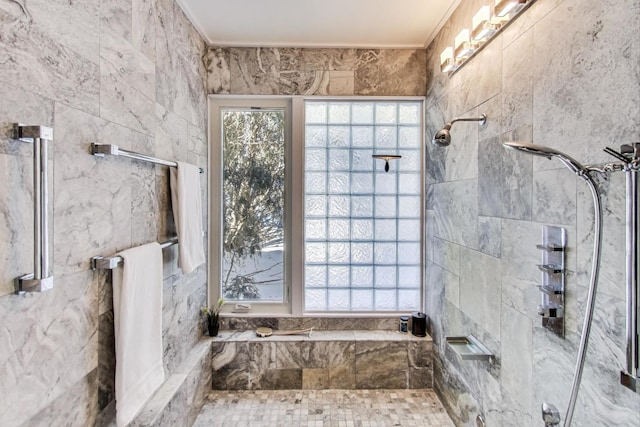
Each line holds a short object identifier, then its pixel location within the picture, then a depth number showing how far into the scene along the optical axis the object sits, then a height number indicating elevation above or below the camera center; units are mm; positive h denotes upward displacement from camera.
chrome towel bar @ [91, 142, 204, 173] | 1152 +201
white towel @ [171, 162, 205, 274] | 1711 -42
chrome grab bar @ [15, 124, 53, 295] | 857 -10
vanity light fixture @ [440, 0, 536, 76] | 1306 +812
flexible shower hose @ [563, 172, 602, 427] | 873 -216
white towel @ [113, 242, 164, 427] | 1184 -475
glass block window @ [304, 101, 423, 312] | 2430 +24
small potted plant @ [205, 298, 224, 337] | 2277 -797
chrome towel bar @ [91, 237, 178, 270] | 1134 -199
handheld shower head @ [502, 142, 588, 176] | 923 +163
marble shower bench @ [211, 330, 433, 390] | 2229 -1070
